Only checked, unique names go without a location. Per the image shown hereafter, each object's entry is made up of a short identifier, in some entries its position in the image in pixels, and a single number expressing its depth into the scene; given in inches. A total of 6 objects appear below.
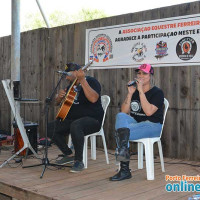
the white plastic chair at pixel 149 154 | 121.6
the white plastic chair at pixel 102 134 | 153.3
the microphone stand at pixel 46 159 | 129.3
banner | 155.4
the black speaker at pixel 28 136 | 164.9
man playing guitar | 133.5
